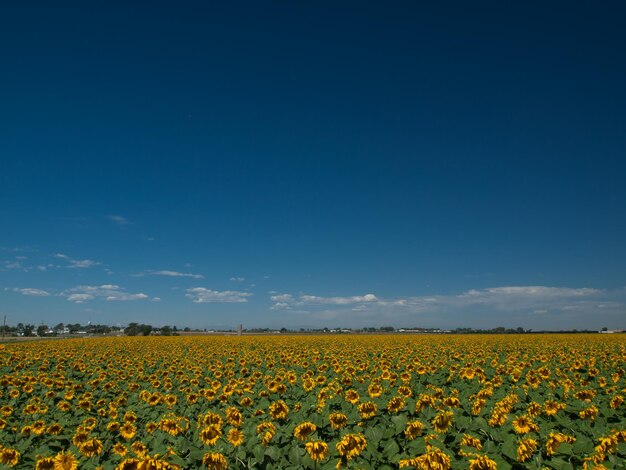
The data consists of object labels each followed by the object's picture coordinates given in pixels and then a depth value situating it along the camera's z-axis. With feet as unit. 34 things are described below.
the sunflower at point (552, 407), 24.72
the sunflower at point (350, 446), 16.01
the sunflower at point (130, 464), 12.99
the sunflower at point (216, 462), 15.53
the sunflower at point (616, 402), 27.73
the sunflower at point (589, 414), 23.91
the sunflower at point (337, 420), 21.11
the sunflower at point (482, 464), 13.12
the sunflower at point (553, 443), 16.10
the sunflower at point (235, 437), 20.04
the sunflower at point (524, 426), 18.53
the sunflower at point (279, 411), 23.25
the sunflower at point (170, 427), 23.13
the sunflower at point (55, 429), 25.36
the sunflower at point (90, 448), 19.36
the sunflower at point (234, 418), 22.66
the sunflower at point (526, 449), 15.81
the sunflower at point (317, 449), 16.14
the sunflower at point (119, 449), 19.96
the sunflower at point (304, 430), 18.25
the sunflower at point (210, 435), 19.30
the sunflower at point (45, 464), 17.46
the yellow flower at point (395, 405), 23.90
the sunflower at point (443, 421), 19.52
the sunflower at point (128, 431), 24.35
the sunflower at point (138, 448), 18.81
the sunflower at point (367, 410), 21.90
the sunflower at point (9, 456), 19.62
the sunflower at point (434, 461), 13.18
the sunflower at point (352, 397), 27.01
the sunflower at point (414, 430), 18.72
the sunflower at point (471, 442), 17.04
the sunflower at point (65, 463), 17.52
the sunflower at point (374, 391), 29.09
